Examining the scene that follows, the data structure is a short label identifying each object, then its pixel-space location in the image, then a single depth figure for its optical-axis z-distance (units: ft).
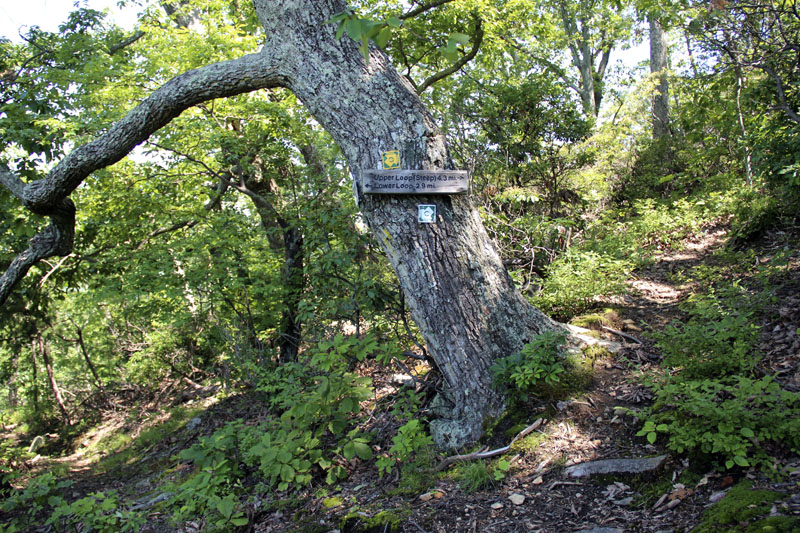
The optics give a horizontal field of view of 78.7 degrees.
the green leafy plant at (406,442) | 11.23
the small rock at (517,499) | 9.18
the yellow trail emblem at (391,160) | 11.89
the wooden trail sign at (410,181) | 11.69
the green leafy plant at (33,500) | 16.90
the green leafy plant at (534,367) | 10.98
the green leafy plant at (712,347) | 9.94
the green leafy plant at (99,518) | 11.90
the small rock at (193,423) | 25.52
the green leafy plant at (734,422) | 7.83
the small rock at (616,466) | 8.84
